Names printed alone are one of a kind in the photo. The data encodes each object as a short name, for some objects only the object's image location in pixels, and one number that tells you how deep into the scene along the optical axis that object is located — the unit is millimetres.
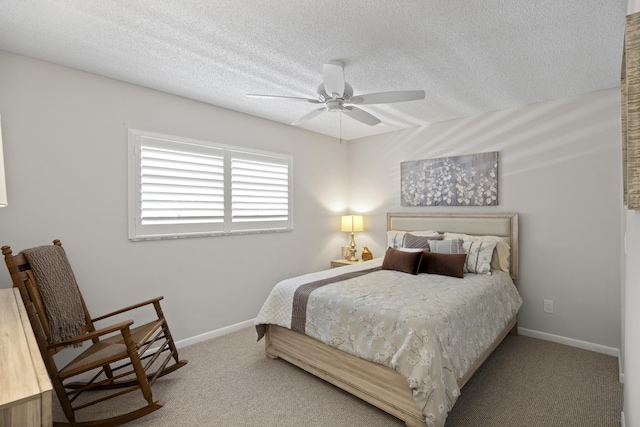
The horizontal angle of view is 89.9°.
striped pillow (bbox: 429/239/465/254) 3307
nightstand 4438
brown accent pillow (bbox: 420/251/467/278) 3021
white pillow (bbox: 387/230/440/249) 3784
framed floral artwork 3621
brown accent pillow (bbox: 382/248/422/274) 3166
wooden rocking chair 1869
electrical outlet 3256
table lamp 4648
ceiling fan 2162
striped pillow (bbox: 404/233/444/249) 3548
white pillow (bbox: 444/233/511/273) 3305
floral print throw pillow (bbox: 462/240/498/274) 3165
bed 1875
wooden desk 842
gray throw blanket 2021
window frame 2838
